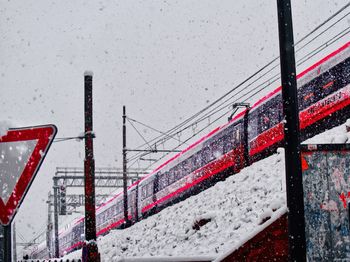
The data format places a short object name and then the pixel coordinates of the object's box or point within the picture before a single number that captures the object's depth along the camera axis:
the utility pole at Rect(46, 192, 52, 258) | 48.75
